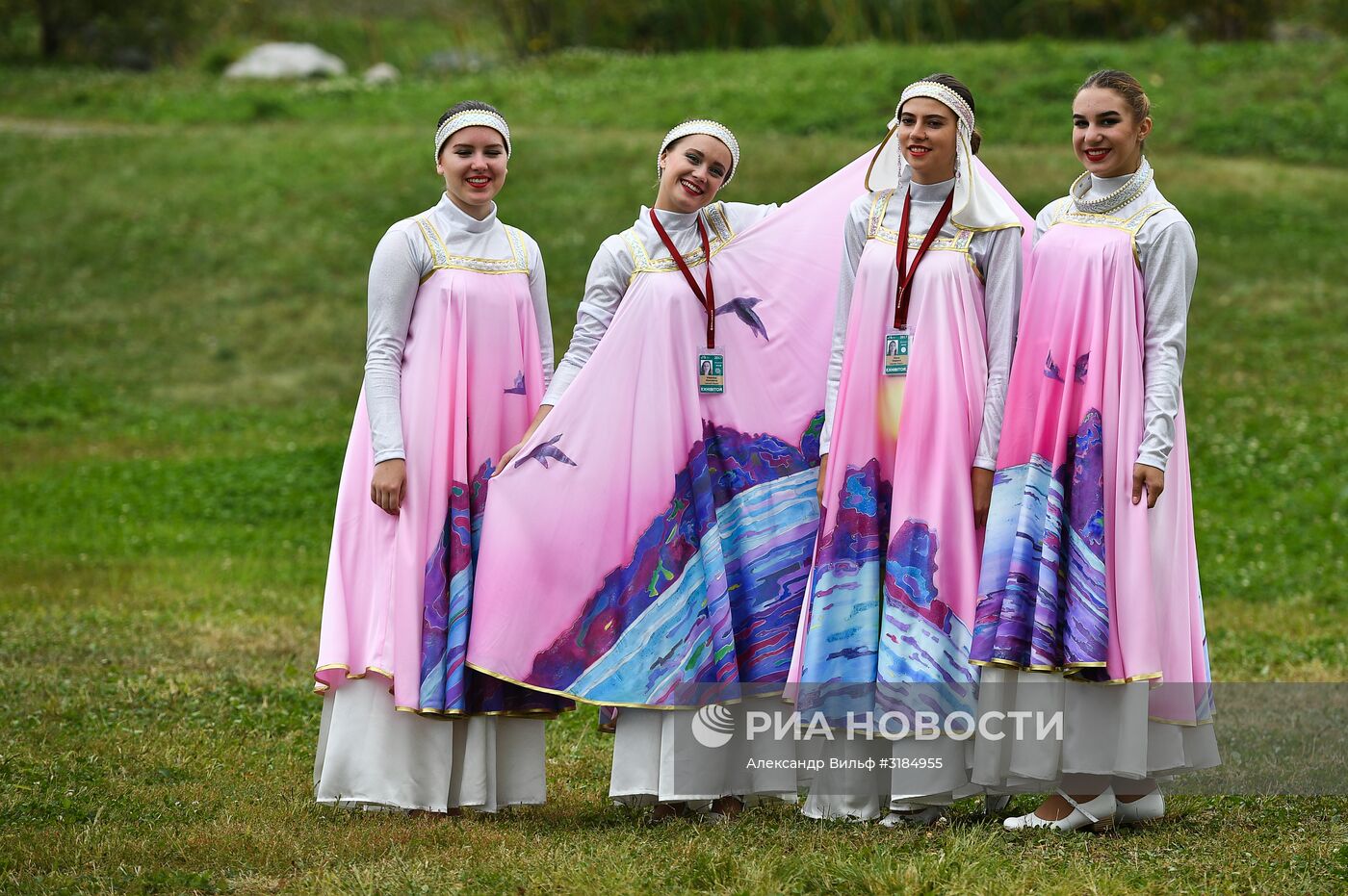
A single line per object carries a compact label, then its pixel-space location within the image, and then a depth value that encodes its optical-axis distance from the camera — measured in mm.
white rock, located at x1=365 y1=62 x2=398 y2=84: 49656
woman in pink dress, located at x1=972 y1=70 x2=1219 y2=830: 9109
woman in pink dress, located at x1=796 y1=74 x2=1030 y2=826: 9406
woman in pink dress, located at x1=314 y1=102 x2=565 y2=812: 10016
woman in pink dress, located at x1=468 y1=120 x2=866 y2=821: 9883
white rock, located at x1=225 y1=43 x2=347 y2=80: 53250
